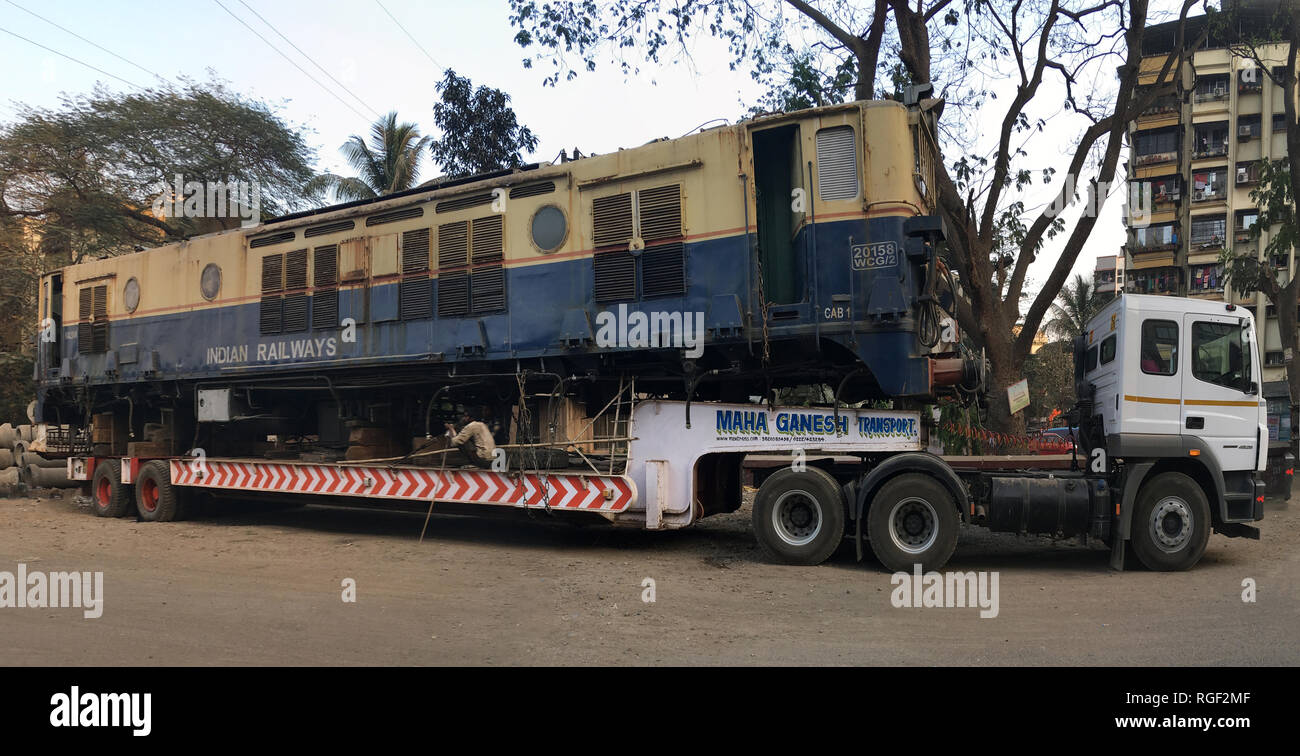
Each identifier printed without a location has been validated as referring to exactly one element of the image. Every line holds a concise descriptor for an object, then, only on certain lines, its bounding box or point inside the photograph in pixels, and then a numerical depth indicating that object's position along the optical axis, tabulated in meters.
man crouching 11.16
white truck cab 9.20
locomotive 9.39
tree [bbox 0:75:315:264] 24.62
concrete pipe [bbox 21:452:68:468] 19.73
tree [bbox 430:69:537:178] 25.27
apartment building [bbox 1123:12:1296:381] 45.09
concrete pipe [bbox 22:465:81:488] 19.64
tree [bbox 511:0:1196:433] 16.69
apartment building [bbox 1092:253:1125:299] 54.44
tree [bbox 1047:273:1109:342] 45.78
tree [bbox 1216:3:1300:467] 20.03
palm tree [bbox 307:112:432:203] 30.75
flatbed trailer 9.16
